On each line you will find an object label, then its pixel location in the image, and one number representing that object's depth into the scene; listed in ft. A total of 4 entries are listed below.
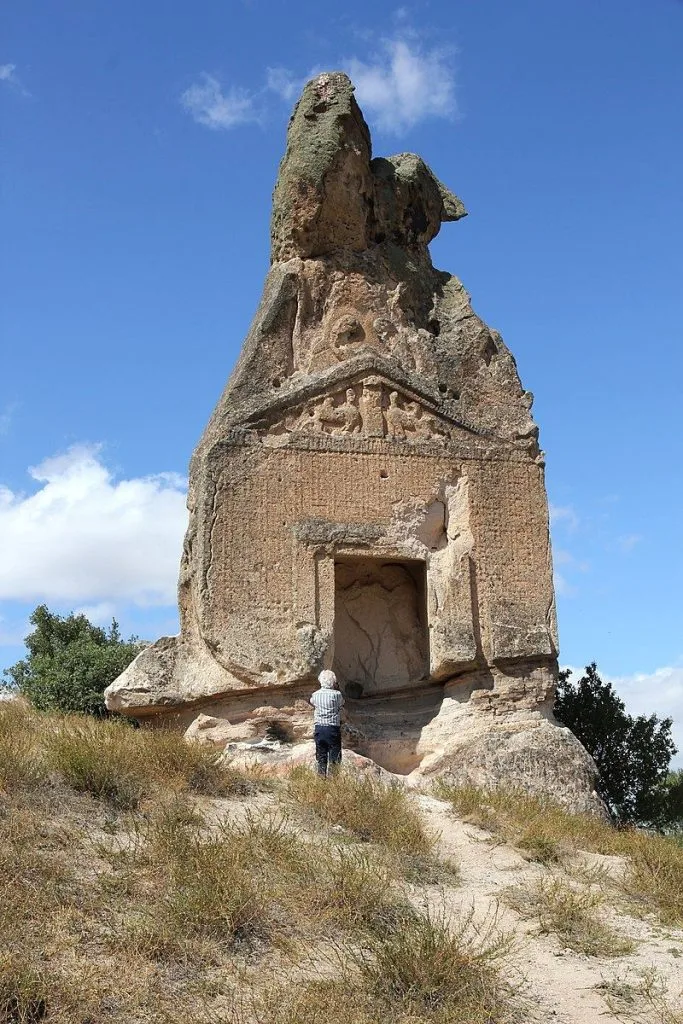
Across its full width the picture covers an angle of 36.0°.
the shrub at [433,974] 17.25
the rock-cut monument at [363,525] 36.27
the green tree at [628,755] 51.16
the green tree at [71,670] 57.77
